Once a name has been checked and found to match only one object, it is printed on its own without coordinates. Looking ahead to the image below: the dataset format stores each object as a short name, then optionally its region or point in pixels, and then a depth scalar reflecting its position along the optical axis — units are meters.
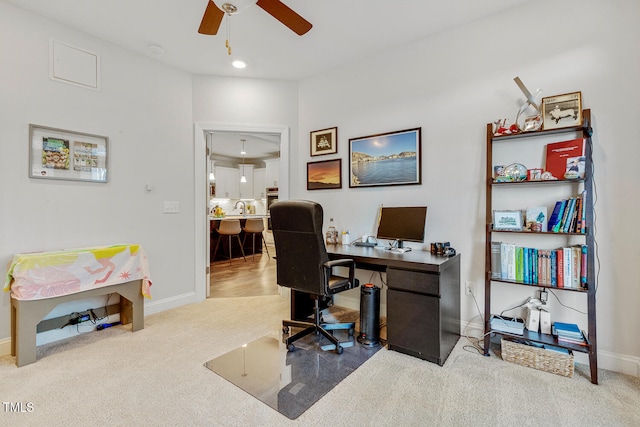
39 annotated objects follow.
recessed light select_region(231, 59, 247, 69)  3.14
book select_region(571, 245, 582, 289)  1.93
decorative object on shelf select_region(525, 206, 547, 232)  2.06
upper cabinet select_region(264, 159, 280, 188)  8.19
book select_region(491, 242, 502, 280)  2.20
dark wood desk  2.05
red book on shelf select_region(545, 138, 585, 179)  1.96
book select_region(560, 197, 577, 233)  1.94
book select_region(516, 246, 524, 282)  2.11
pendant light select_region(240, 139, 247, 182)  8.38
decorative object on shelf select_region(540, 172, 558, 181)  1.99
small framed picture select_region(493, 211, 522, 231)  2.14
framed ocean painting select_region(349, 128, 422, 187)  2.81
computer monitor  2.62
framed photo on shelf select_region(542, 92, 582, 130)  2.00
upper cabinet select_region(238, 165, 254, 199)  8.64
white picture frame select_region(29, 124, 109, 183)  2.37
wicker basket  1.91
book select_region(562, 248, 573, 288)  1.96
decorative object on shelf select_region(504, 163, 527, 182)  2.12
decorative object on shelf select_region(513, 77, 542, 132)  2.09
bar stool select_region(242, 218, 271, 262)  5.94
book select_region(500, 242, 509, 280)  2.17
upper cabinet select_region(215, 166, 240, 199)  8.10
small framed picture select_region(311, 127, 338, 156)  3.37
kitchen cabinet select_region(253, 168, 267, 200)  8.51
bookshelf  1.87
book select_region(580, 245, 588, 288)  1.89
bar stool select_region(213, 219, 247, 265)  5.42
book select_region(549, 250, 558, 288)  1.99
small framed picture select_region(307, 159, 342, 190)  3.35
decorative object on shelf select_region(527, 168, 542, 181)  2.07
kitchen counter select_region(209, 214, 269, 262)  5.61
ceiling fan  1.67
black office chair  2.08
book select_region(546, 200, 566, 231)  2.00
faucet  8.56
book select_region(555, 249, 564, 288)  1.97
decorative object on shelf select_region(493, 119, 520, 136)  2.17
